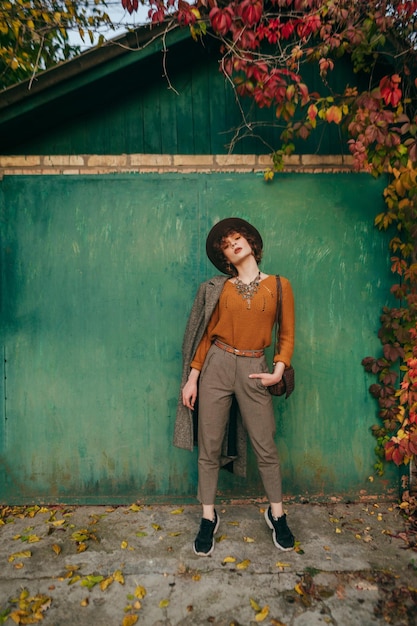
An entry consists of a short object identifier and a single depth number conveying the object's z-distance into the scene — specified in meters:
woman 2.92
